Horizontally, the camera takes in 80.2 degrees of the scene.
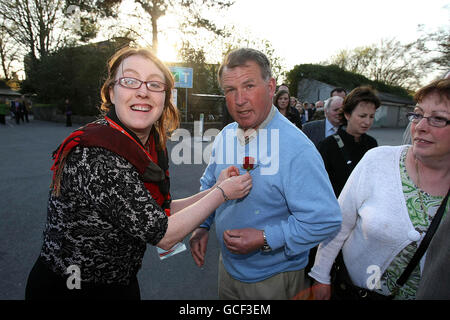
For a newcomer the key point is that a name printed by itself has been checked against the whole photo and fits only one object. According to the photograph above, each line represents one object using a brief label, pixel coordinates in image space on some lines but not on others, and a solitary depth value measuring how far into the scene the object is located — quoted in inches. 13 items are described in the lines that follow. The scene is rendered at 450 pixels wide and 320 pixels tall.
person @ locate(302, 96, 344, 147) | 170.4
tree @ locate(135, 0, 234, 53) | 706.2
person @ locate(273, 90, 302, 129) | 220.2
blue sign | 516.5
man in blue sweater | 62.8
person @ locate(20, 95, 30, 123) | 921.6
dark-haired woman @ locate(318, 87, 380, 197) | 124.7
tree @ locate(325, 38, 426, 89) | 1539.1
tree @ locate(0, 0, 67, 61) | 980.6
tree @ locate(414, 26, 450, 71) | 839.1
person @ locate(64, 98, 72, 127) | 808.3
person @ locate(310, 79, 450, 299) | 61.7
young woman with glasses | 50.2
